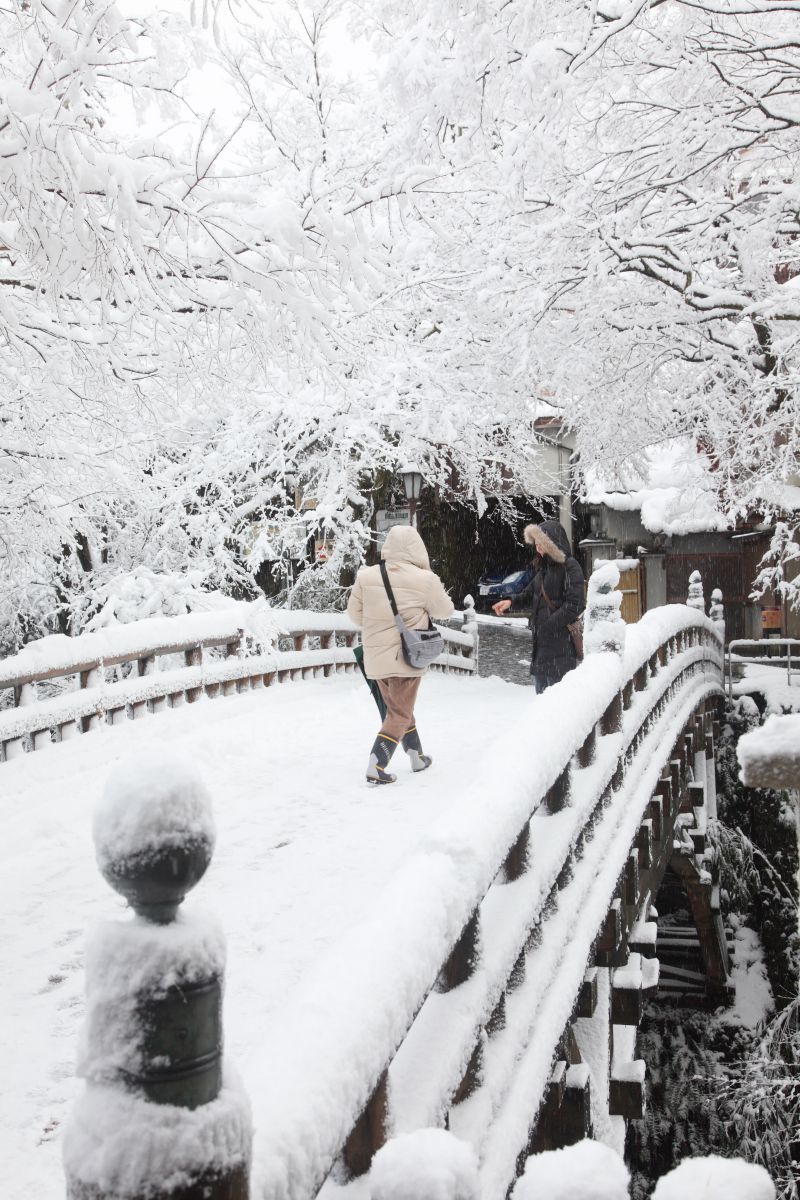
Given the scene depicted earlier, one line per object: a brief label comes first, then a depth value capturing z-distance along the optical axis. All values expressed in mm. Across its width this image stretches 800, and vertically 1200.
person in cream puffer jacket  7023
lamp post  14742
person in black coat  8195
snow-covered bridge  1956
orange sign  22531
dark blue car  26203
